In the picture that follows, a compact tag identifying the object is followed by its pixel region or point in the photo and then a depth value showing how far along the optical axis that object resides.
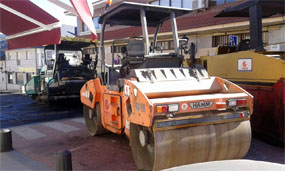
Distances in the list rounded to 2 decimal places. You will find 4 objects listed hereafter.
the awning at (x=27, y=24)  5.00
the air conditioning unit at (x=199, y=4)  15.12
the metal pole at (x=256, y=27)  6.02
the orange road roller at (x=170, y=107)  3.46
